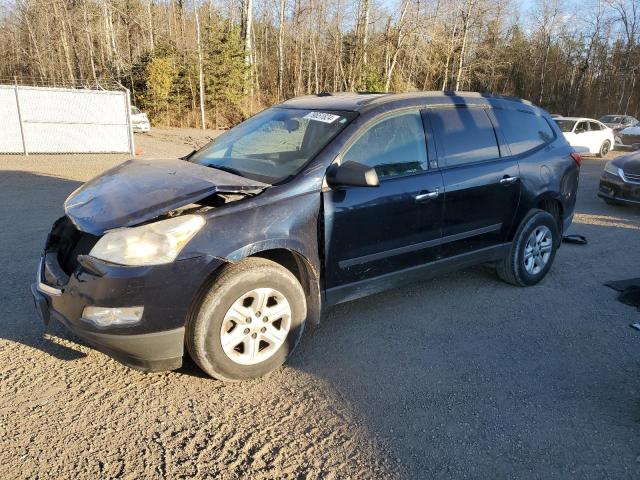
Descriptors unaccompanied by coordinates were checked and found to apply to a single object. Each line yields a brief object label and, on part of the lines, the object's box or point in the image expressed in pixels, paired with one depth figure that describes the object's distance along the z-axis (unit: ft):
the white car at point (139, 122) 78.33
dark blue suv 9.59
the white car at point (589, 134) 57.52
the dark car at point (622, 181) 29.14
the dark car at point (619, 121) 80.02
